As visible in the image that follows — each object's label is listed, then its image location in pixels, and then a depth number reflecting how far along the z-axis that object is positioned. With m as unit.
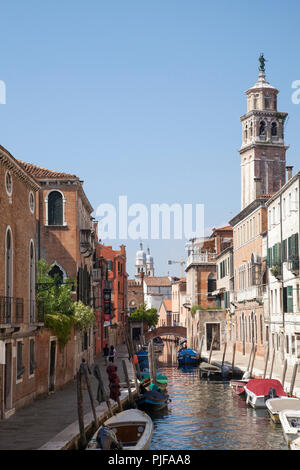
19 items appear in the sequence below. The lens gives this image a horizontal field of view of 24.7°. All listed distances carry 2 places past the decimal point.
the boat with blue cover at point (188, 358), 48.69
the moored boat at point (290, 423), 17.52
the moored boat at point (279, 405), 21.17
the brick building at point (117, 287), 59.51
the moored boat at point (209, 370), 37.75
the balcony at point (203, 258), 65.38
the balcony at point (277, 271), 35.70
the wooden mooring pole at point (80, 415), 15.91
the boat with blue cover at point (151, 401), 25.33
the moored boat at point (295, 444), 15.50
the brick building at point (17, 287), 18.69
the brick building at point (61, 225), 31.69
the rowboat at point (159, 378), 32.04
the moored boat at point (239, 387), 28.97
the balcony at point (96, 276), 41.81
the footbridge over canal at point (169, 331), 71.19
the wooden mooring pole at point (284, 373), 25.02
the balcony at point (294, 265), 31.77
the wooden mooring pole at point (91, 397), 18.62
